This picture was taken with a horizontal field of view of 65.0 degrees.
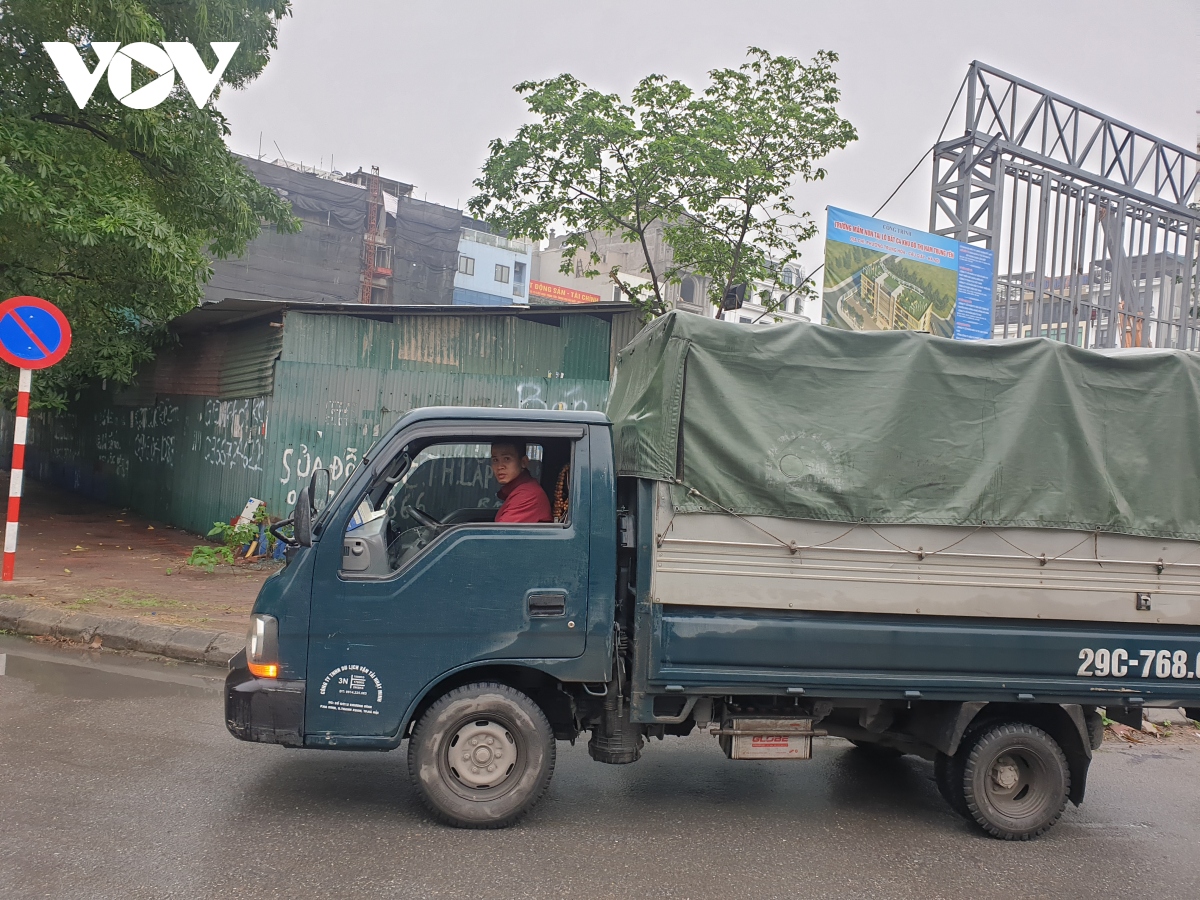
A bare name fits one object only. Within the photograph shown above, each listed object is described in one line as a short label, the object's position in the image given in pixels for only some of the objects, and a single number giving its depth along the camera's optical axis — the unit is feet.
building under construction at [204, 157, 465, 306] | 148.46
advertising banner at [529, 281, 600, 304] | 188.03
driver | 15.23
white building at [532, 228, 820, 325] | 188.31
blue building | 185.88
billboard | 39.04
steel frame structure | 43.37
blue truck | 14.39
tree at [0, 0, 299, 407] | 32.42
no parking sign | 28.43
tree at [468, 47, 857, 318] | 44.27
